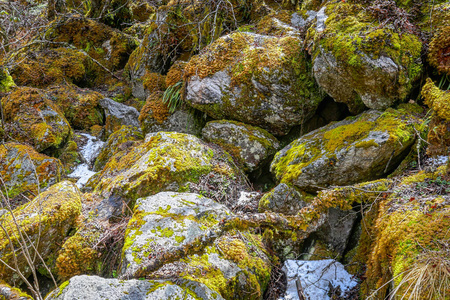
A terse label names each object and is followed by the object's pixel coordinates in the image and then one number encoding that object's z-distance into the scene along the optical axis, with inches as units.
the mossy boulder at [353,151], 133.9
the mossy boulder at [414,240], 65.2
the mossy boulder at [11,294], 91.4
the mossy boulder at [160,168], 156.6
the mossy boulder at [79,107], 327.6
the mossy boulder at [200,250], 102.3
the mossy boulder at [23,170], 207.8
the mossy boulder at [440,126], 97.7
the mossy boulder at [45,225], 128.0
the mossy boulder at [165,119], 225.6
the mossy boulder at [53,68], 359.9
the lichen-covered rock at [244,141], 192.4
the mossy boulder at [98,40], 431.2
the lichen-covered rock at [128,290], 81.9
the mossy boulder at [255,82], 190.2
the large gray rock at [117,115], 297.9
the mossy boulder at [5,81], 298.8
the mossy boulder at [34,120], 251.3
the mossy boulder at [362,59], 145.2
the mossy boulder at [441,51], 137.6
